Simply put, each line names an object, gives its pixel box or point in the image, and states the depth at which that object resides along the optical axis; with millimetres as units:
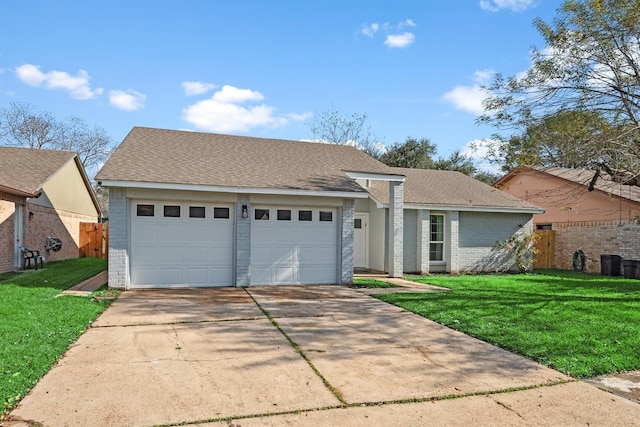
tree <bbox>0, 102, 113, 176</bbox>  33875
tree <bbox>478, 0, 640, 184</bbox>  9391
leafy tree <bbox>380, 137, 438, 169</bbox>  35594
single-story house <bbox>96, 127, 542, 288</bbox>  11156
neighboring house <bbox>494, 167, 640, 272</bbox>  17422
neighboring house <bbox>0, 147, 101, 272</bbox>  14844
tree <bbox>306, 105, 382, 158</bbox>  36000
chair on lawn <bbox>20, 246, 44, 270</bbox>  15461
